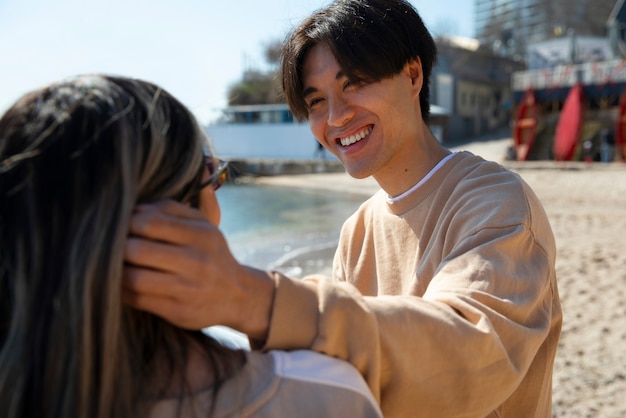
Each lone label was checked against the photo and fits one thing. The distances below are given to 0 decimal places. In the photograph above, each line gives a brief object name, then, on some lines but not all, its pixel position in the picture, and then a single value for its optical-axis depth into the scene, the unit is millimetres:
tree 46844
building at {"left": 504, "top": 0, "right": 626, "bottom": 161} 24016
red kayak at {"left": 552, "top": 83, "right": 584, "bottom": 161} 23844
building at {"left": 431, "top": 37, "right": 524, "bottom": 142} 39469
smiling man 788
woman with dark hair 720
